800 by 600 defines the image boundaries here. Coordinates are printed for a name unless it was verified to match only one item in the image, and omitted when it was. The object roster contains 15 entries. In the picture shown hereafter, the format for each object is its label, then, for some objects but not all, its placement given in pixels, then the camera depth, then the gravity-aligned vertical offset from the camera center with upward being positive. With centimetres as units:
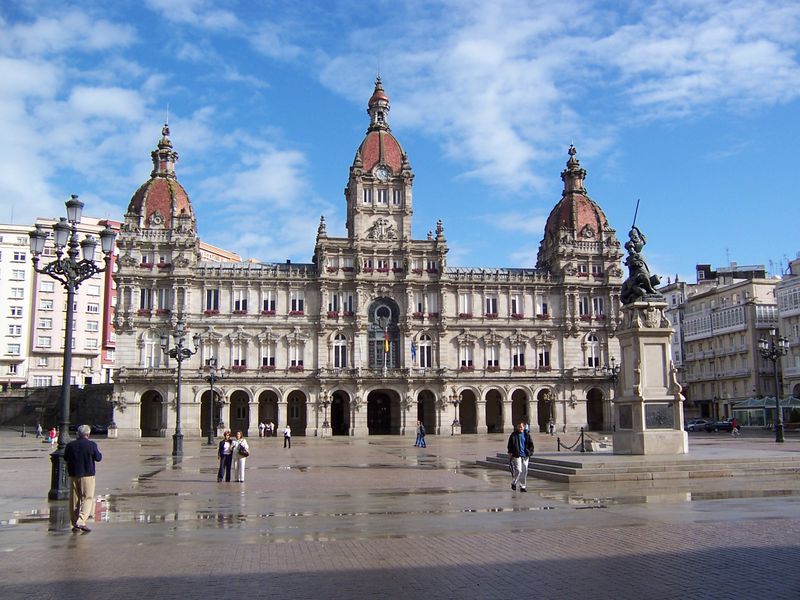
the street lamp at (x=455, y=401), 8162 +37
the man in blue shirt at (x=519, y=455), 2264 -146
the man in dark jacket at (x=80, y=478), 1584 -138
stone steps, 2547 -221
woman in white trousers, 2667 -162
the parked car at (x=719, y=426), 7956 -251
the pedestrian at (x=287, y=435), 5216 -184
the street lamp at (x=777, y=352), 4788 +295
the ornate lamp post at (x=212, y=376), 5526 +289
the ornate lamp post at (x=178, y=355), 4272 +315
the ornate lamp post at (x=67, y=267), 2089 +418
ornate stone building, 7819 +824
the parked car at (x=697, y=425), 8212 -247
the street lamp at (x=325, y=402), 7944 +44
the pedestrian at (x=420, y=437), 5250 -211
